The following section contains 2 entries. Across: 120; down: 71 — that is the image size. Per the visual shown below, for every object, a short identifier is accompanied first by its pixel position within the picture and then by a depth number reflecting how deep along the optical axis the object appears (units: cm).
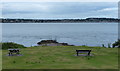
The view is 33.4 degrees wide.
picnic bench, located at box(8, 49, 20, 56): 2192
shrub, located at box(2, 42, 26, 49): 3085
